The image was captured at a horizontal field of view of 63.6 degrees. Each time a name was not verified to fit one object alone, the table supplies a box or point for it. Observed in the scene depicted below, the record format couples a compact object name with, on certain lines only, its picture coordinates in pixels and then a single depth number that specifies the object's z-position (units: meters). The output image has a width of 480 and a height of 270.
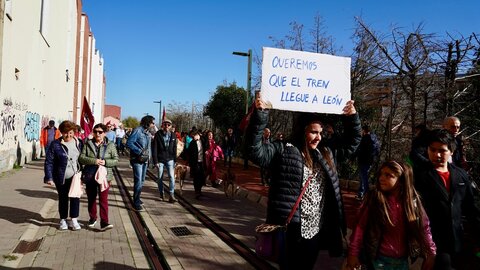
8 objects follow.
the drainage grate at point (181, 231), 6.29
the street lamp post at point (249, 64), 14.24
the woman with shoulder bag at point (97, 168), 6.30
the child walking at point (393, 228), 2.92
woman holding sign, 2.99
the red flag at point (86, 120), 9.18
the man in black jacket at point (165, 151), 8.96
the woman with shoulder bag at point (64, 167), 6.06
